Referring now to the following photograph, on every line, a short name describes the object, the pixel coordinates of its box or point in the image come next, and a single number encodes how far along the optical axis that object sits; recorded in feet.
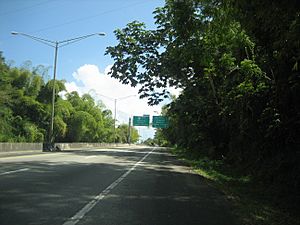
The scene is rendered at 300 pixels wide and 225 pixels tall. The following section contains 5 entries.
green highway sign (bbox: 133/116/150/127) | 257.55
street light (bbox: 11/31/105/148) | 116.45
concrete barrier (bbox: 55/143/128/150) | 151.14
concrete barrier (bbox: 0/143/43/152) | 101.35
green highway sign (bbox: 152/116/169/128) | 243.40
